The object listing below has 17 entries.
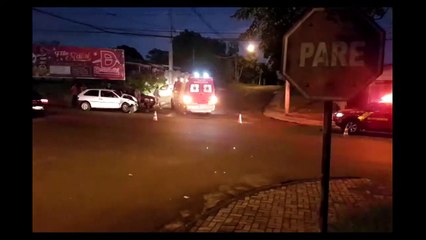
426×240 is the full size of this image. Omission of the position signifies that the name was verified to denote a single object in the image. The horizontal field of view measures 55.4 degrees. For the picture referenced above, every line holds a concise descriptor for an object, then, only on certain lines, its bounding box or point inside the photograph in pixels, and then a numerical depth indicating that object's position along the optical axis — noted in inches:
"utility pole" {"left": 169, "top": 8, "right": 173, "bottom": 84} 1321.4
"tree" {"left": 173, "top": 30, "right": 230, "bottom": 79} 3115.2
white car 973.8
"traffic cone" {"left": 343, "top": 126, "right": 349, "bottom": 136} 655.1
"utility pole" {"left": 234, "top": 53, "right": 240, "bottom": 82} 2903.5
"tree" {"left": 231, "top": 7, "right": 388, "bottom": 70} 315.6
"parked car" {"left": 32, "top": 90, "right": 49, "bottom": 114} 787.3
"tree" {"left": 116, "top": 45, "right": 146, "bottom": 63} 2590.1
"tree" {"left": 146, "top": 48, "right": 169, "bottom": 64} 3041.8
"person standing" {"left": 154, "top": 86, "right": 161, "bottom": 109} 1160.3
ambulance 922.7
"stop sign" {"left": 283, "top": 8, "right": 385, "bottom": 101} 121.1
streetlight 1386.1
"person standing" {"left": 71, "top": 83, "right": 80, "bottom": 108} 1071.2
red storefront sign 1268.5
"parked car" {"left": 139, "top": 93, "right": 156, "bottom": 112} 1032.2
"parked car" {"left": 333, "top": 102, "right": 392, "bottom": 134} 630.5
